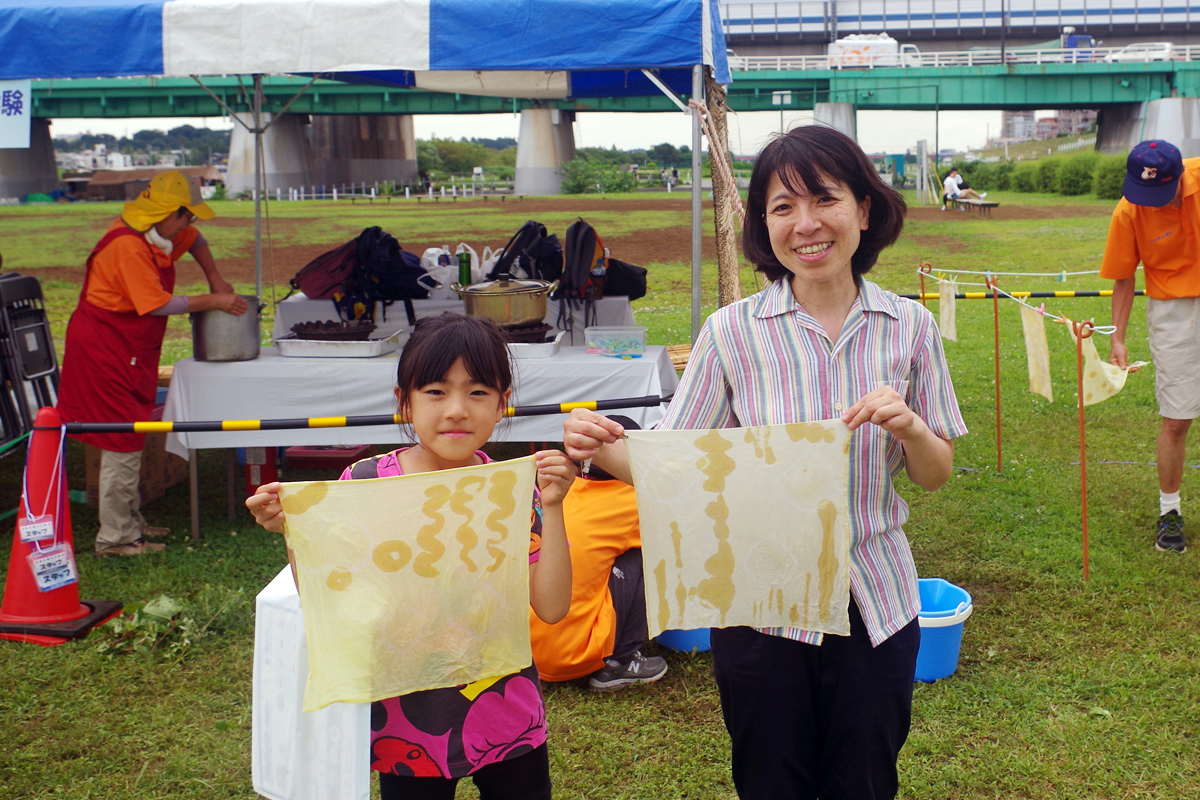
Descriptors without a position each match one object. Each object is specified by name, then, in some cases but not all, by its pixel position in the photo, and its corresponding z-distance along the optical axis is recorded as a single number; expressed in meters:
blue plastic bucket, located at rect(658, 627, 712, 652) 3.79
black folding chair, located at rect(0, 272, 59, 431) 5.59
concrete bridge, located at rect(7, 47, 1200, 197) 36.81
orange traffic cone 3.96
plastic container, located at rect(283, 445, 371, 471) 6.41
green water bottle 5.90
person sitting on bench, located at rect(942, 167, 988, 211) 31.16
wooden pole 5.62
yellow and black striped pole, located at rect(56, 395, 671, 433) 4.11
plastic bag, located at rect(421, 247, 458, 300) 6.71
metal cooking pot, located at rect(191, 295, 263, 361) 5.22
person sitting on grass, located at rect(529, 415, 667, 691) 3.44
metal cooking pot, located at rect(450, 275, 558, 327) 5.19
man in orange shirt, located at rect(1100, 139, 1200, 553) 4.19
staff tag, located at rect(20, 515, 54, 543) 3.91
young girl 1.69
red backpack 6.04
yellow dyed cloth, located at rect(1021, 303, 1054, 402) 5.04
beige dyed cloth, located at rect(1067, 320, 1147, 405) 4.18
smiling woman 1.66
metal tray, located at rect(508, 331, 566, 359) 5.19
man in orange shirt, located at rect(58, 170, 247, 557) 4.89
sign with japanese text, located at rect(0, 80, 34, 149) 4.59
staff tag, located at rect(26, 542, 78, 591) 3.96
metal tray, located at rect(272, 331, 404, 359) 5.28
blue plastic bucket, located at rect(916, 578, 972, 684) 3.40
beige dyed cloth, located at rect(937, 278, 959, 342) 6.13
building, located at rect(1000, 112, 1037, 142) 112.48
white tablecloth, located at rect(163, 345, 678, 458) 5.16
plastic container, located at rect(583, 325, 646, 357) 5.29
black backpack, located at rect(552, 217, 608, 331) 5.87
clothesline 4.39
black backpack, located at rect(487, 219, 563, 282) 5.95
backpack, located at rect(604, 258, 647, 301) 6.33
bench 28.74
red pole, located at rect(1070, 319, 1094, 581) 4.10
